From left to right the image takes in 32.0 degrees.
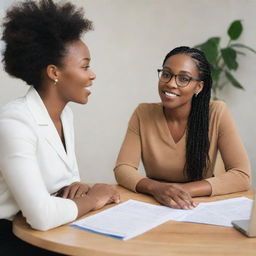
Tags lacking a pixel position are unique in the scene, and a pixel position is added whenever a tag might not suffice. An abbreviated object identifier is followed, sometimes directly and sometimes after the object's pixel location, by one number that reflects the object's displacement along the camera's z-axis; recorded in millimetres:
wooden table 1269
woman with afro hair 1499
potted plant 3902
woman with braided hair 2191
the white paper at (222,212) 1545
